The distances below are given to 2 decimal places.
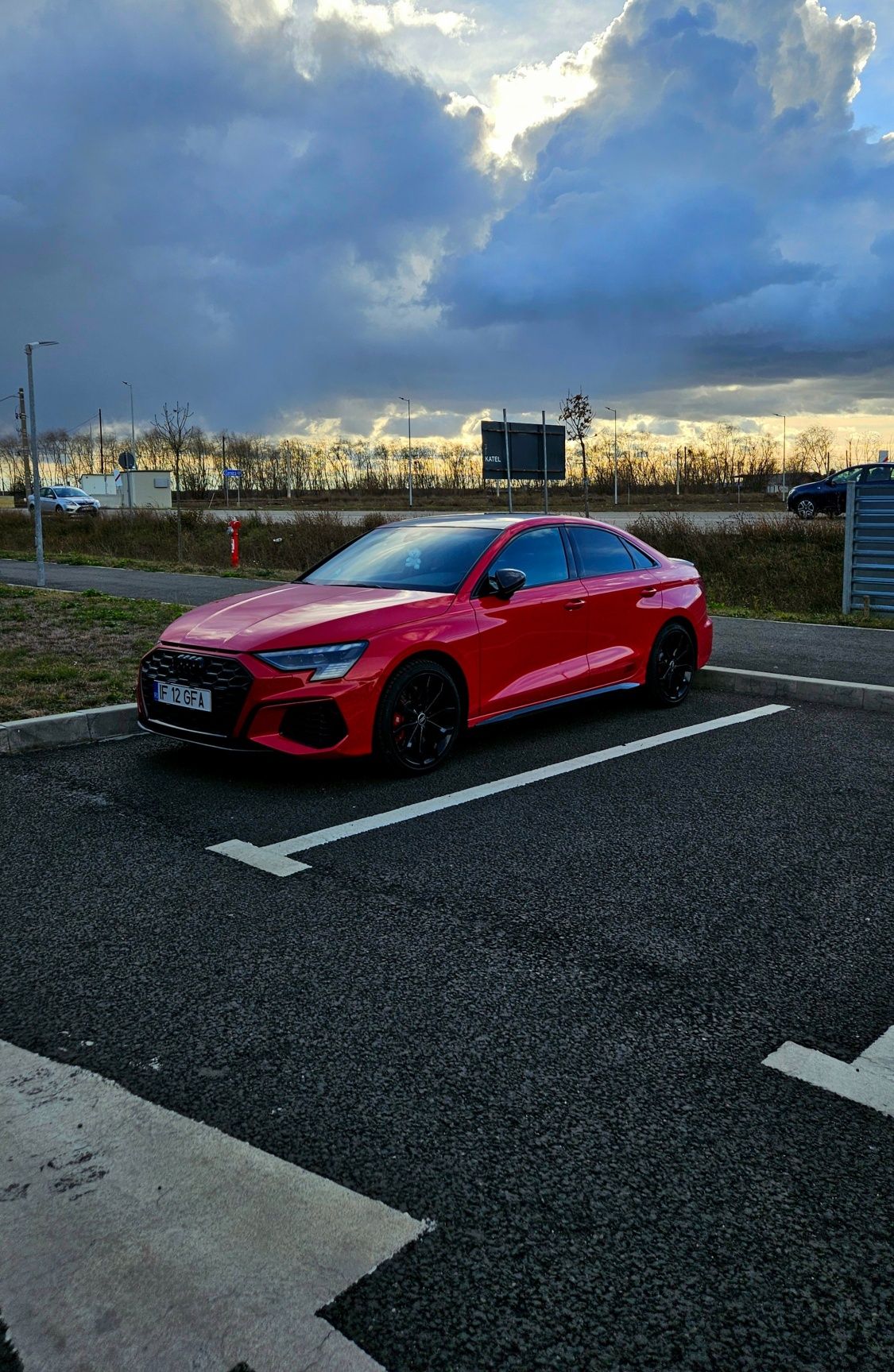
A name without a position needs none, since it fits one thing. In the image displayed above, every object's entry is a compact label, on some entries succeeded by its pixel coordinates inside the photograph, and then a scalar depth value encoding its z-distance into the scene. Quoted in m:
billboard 23.48
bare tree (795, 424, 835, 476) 75.94
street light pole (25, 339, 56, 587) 18.83
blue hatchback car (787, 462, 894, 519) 28.89
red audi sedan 5.66
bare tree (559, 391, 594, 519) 44.91
